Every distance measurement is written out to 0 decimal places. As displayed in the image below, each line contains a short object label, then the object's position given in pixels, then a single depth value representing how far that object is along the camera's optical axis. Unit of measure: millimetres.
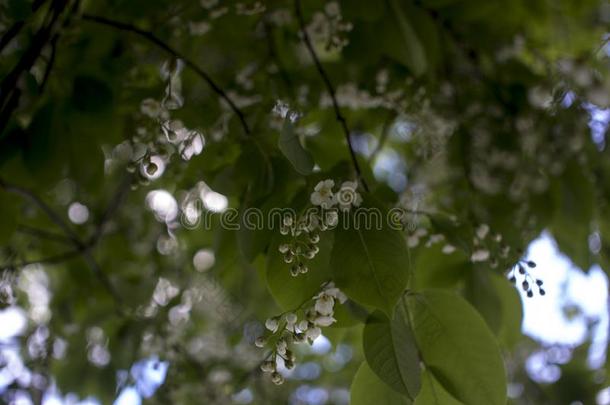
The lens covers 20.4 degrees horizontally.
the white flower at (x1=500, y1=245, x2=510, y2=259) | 1041
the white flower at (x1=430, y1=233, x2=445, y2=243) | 1058
